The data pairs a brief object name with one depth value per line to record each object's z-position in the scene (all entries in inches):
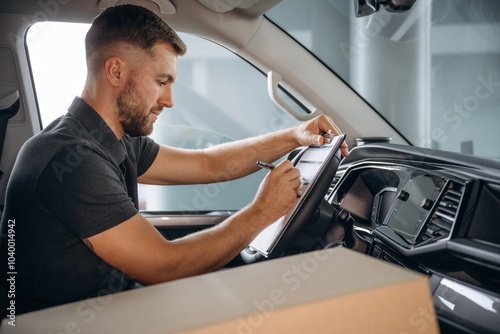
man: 42.4
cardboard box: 21.6
